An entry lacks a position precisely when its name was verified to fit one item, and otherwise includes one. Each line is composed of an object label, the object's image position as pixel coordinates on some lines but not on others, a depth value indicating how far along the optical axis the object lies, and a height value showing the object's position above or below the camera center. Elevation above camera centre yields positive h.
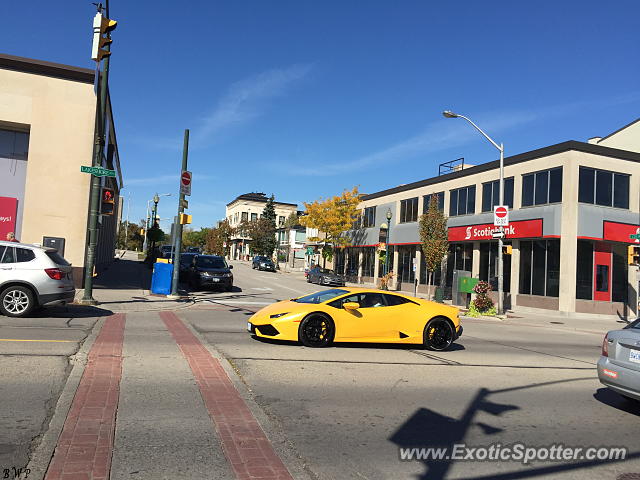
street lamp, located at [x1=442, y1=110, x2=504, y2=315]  21.73 +4.32
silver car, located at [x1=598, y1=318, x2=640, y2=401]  5.92 -1.10
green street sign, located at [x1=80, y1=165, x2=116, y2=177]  14.02 +2.35
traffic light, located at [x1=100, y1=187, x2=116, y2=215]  14.55 +1.50
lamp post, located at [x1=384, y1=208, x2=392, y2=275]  39.44 +1.67
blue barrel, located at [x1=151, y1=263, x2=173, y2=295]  18.50 -1.02
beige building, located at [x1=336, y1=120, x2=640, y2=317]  23.86 +2.49
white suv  10.80 -0.72
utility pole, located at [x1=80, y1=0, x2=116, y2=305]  13.88 +1.53
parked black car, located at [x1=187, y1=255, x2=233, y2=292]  22.61 -0.79
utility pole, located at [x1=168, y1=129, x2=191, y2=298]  17.80 +1.04
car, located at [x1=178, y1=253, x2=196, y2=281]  25.79 -0.43
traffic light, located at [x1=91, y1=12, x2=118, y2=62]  11.20 +5.04
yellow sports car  9.38 -1.13
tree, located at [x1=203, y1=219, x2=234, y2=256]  88.69 +3.39
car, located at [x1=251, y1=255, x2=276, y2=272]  54.97 -0.50
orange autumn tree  45.91 +4.65
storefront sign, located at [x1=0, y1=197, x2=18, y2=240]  17.67 +1.14
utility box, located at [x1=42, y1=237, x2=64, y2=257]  17.42 +0.24
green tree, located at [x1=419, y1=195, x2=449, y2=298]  30.42 +2.03
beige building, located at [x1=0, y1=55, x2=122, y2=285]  17.55 +3.65
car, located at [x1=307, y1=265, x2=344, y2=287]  36.81 -1.17
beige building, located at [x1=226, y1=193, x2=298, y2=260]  100.31 +10.74
